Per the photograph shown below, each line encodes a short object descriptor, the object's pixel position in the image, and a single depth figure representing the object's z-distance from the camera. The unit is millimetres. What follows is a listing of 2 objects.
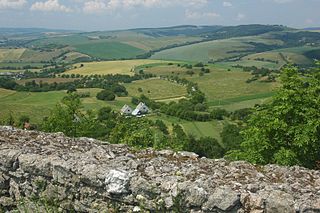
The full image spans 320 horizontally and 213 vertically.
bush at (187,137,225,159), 34219
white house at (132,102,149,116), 55991
